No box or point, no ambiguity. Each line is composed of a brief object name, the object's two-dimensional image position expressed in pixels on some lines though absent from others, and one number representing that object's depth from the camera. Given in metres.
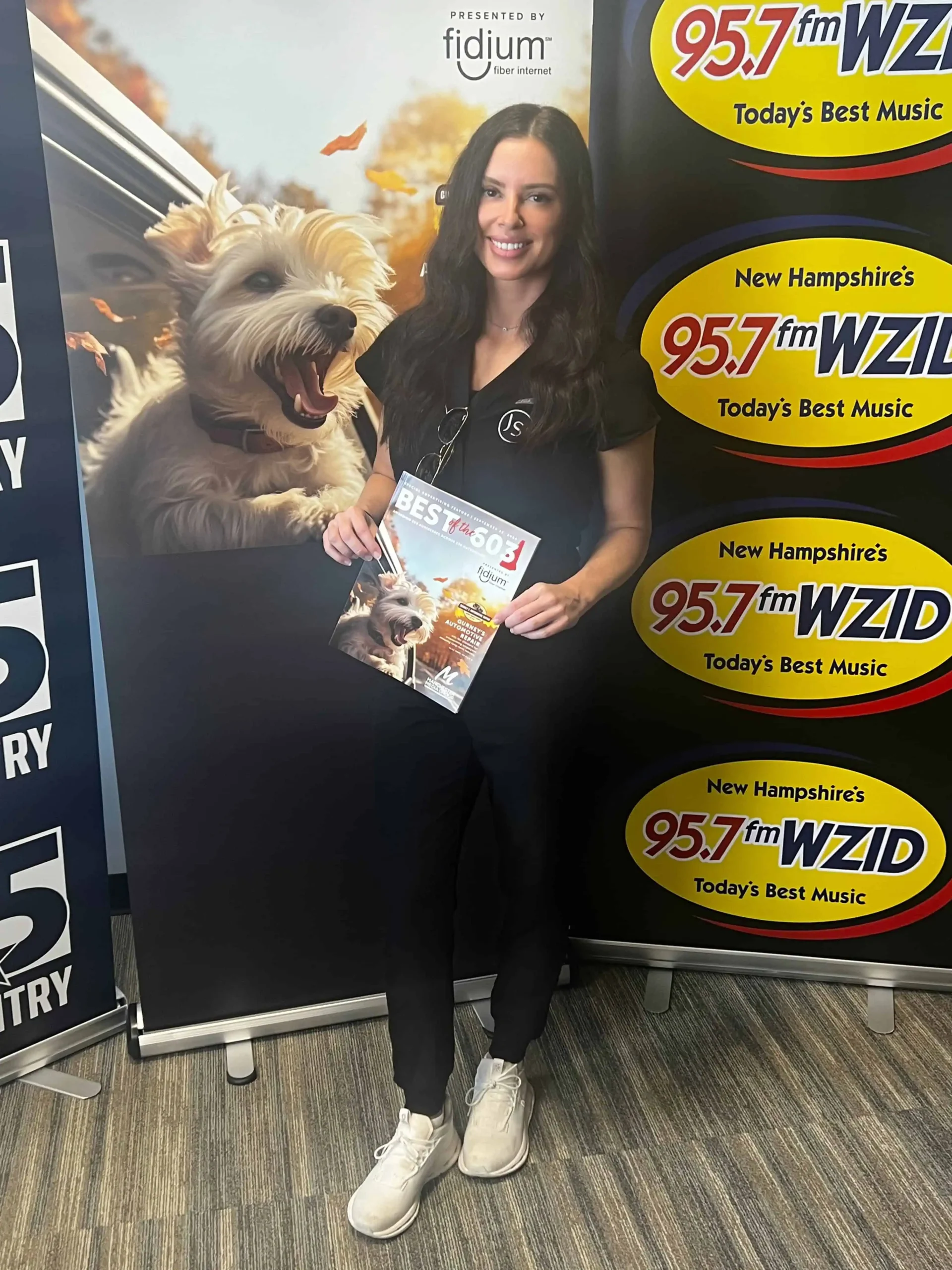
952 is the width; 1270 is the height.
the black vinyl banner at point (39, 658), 1.46
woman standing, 1.49
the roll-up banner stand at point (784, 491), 1.53
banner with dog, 1.42
